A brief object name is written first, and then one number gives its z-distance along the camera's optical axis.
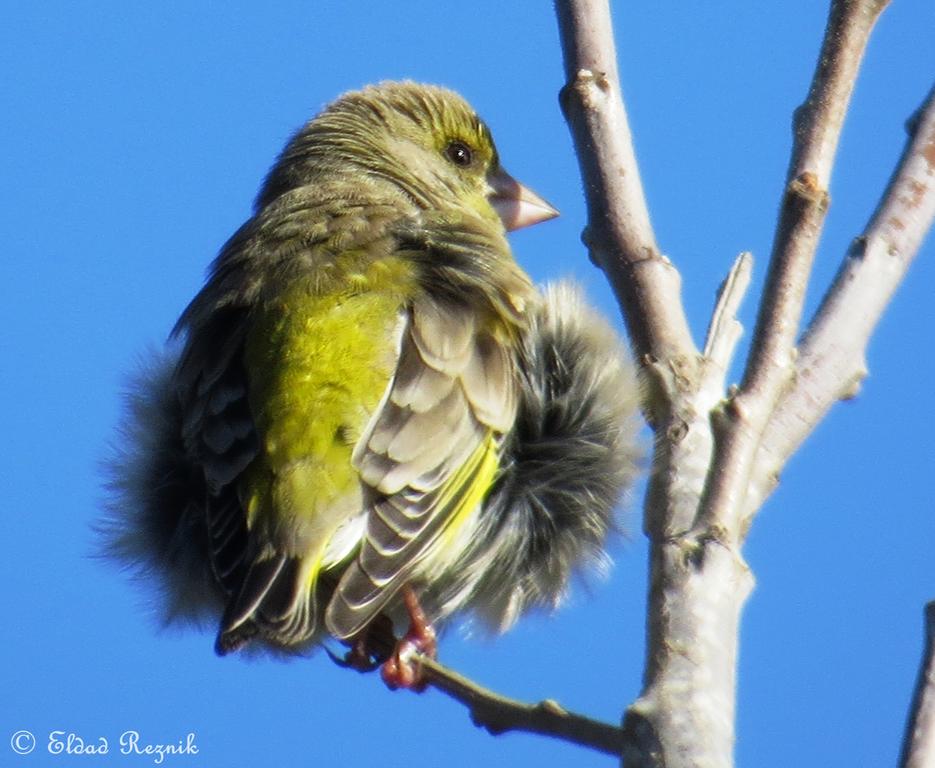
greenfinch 7.11
